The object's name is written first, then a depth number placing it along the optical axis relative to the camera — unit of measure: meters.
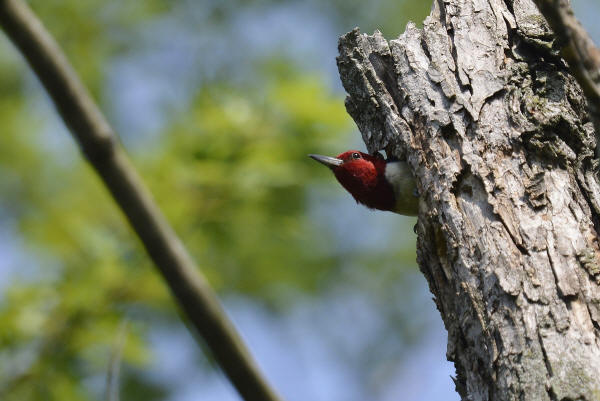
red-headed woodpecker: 7.58
